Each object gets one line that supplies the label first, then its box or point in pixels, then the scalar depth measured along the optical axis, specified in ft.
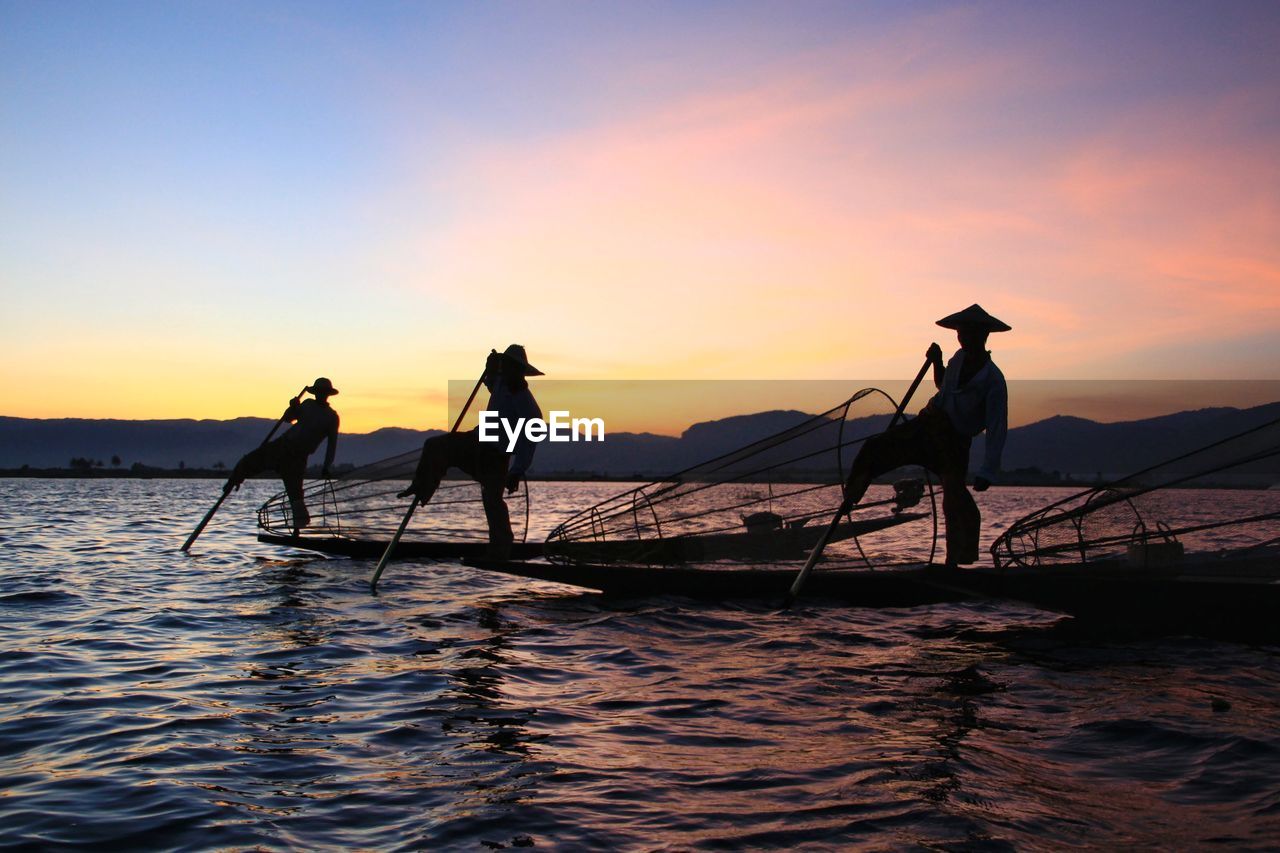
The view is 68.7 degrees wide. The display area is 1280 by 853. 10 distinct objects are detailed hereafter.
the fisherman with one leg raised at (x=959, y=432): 30.58
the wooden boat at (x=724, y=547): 39.47
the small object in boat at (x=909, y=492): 37.01
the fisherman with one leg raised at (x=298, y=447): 57.82
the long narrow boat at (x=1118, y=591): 28.17
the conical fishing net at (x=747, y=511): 37.60
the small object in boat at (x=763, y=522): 39.78
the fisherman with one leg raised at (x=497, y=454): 40.45
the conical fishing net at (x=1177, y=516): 30.48
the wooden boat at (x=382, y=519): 53.57
